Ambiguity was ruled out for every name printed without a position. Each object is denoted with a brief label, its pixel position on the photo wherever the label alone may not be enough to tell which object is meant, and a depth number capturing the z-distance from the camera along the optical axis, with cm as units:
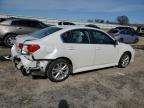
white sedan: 277
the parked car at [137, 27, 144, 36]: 1618
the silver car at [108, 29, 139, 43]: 958
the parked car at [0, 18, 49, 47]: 550
